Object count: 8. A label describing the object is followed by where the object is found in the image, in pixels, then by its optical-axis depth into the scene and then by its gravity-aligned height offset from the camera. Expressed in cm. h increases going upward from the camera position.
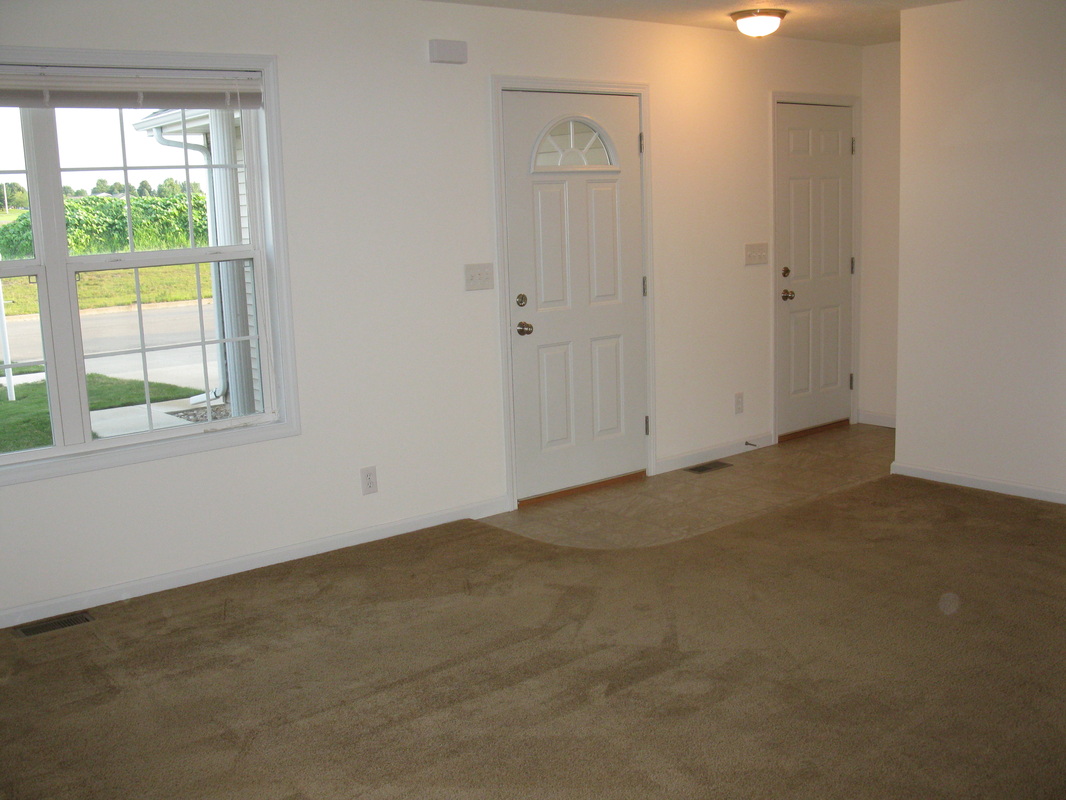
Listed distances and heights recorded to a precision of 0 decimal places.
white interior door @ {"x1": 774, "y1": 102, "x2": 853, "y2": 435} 585 -2
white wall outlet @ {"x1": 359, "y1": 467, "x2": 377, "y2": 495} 434 -91
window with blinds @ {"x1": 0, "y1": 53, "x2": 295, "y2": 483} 350 +8
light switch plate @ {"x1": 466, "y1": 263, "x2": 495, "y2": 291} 455 -2
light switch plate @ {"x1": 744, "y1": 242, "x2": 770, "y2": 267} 568 +5
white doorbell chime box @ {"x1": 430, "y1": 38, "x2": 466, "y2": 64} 427 +99
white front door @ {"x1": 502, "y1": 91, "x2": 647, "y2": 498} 472 -8
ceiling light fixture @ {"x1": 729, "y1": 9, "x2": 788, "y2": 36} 470 +118
